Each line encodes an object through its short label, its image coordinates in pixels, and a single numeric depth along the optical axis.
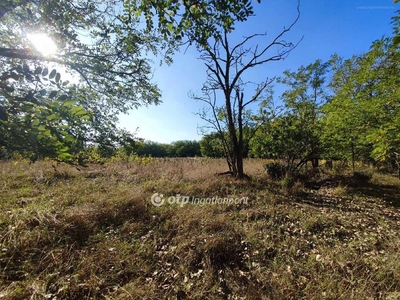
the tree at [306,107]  6.40
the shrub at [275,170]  6.76
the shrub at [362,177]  6.21
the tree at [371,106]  3.29
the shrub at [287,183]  5.20
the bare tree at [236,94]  6.29
